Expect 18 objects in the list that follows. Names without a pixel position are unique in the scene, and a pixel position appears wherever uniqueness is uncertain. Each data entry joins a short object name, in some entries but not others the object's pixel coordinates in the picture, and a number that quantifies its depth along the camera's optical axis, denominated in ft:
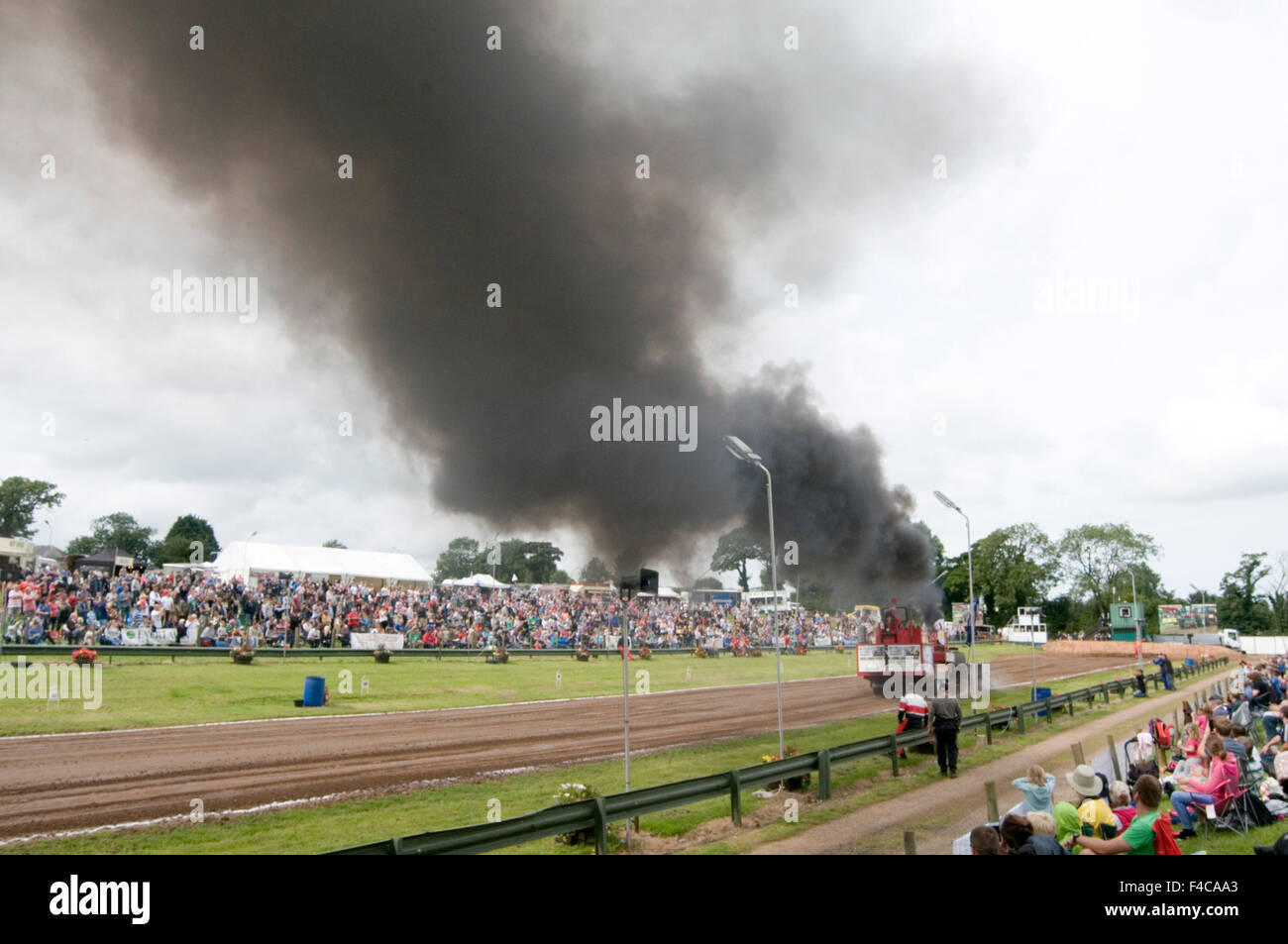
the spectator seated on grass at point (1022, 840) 19.38
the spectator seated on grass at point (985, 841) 18.39
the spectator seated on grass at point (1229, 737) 30.73
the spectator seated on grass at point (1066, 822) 23.82
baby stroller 33.06
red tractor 79.71
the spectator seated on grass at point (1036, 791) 26.58
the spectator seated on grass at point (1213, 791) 28.55
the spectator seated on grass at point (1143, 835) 21.12
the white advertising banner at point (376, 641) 92.94
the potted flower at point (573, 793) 31.22
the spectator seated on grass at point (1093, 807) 25.03
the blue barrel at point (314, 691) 62.24
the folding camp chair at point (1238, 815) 28.27
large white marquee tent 112.37
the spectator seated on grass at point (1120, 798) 26.36
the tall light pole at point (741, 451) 43.52
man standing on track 45.57
